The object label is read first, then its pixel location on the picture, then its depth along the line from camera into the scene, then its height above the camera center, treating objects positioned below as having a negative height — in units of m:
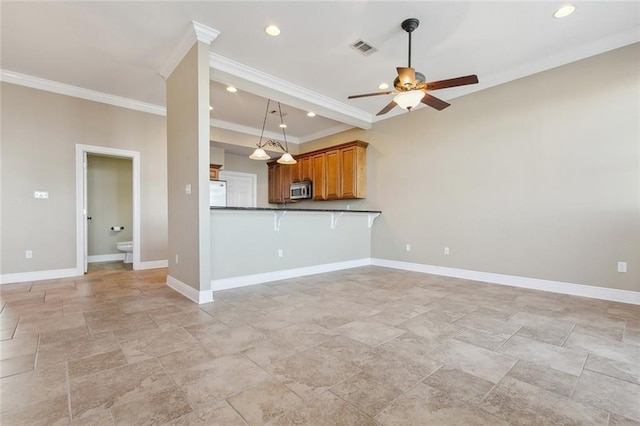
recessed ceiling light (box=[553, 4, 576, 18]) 2.75 +1.97
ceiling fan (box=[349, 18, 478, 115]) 2.74 +1.26
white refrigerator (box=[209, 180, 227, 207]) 6.26 +0.42
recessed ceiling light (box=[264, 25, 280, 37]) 3.04 +1.97
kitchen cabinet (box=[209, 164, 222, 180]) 6.65 +0.97
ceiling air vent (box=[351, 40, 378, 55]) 3.32 +1.97
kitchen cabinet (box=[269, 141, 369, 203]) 5.86 +0.90
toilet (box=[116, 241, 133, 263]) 5.42 -0.68
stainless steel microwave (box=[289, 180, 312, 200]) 6.80 +0.50
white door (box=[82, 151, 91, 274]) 4.57 +0.20
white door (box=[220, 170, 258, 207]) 7.66 +0.64
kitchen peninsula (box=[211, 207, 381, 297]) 3.67 -0.49
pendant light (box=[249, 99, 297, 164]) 5.38 +1.10
